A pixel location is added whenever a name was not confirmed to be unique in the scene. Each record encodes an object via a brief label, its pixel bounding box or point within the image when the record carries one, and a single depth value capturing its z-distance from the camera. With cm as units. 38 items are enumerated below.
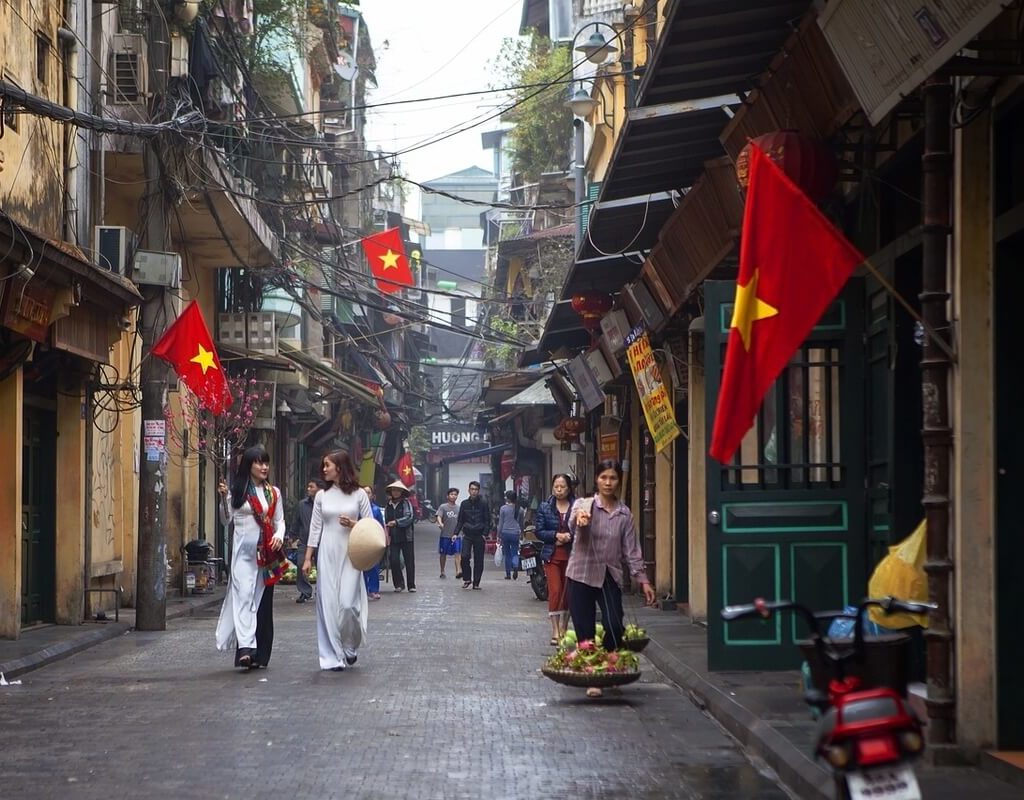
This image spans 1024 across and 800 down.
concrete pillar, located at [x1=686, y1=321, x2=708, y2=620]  1877
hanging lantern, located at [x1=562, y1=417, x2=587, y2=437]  3372
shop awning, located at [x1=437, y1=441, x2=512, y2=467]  6438
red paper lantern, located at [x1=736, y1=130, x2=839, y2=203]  1111
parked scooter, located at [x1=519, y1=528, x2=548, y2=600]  2531
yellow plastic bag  907
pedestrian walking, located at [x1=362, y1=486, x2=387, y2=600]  2617
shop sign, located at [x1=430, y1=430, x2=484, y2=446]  9700
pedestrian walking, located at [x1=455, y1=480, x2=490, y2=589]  3014
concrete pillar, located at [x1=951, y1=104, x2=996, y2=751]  848
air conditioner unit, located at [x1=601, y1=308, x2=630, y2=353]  2255
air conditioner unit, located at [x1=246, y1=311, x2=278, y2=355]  3048
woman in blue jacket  1658
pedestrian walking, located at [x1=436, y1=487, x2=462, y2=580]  3519
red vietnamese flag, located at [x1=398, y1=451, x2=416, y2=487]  6462
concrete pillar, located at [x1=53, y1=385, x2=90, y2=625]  1959
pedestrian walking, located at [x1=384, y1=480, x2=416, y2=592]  2816
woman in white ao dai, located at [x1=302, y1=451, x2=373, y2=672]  1402
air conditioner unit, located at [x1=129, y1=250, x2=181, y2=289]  1911
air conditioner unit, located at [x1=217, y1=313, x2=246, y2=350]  3052
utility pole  1872
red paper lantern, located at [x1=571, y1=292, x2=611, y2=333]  2409
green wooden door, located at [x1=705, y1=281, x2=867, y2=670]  1252
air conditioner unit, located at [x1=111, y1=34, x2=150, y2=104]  2241
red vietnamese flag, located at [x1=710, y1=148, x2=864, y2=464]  755
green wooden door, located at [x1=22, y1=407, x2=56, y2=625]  1930
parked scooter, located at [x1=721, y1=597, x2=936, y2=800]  528
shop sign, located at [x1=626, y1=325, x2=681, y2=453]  1842
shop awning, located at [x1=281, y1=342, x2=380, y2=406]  3491
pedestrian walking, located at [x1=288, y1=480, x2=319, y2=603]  2603
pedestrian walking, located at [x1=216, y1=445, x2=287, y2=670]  1401
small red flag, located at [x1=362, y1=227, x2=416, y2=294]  3519
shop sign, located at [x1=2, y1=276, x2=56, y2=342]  1536
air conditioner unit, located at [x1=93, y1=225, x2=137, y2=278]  1992
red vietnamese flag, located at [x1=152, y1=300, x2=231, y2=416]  1902
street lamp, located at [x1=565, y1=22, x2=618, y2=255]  2523
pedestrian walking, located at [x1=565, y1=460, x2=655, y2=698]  1257
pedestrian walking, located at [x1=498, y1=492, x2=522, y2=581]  3516
